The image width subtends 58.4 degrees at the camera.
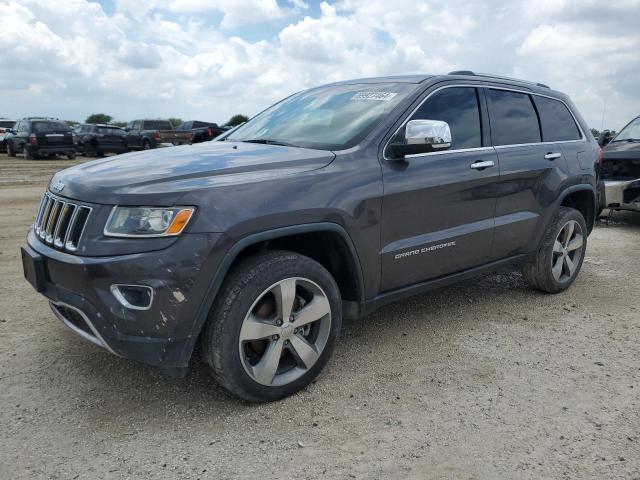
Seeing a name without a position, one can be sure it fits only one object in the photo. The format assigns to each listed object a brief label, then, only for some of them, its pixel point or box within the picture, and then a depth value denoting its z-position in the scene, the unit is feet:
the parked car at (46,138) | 72.33
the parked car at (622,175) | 26.22
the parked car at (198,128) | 89.18
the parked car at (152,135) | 85.12
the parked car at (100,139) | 82.48
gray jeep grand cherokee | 8.67
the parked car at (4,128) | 84.43
